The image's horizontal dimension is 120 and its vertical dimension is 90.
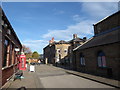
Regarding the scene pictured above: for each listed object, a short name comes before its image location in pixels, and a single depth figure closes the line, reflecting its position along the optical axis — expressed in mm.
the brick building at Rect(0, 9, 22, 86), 7652
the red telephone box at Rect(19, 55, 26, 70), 11781
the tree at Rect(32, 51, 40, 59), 76944
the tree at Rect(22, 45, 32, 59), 66019
